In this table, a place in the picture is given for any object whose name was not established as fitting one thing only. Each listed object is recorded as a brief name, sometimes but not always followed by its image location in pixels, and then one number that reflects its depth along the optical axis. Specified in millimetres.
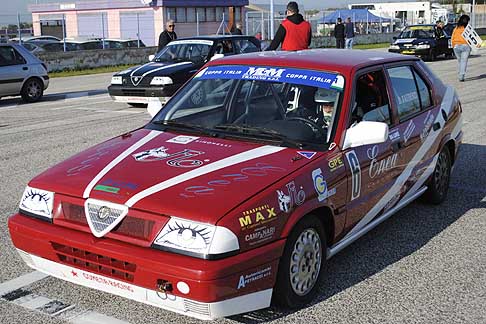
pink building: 50125
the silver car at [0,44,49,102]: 14969
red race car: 3410
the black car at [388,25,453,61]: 26984
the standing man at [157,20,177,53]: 16250
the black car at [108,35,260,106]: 12852
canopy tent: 50969
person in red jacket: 11711
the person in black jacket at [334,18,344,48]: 27719
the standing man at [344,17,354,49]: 28633
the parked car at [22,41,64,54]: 27677
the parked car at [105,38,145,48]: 31328
